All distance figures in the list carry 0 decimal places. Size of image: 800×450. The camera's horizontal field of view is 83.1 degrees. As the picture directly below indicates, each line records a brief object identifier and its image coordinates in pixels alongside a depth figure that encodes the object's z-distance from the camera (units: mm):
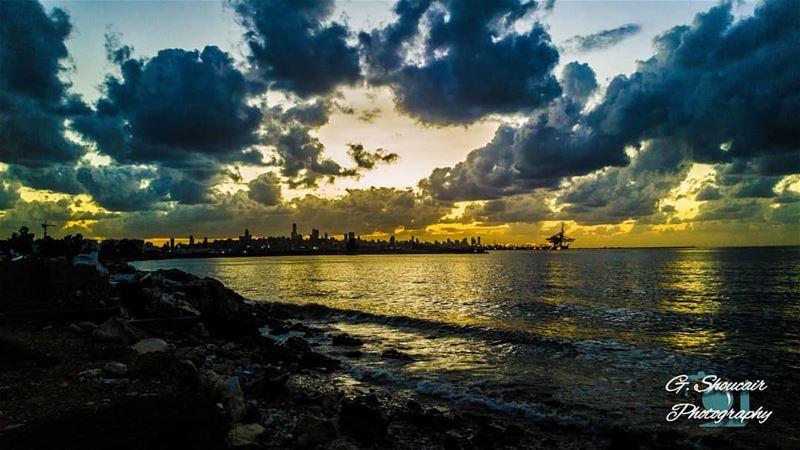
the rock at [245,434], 8212
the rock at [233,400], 9555
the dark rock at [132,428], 7098
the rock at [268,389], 12867
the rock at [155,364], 11211
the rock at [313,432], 9406
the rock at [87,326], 17625
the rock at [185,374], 10515
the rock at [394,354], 20798
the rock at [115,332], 15334
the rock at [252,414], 9875
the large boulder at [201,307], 24297
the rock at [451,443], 10086
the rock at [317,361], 18672
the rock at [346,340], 24448
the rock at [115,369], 11031
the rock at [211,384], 10000
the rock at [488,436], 10602
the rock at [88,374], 10969
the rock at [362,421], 10547
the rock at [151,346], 13906
